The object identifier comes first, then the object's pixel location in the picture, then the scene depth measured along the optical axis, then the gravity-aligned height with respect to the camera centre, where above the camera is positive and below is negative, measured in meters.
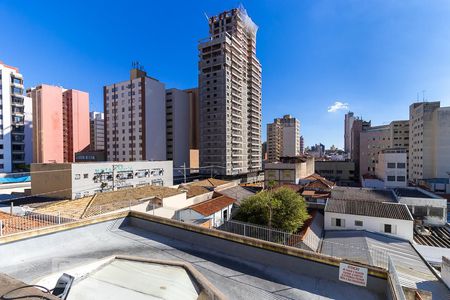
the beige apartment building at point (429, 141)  56.00 +1.59
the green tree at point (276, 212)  22.77 -6.53
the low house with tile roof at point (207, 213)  22.81 -6.89
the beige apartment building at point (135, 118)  65.12 +8.78
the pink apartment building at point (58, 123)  64.69 +7.93
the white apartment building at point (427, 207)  30.99 -8.40
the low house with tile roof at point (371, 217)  23.41 -7.47
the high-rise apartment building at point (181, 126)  72.31 +7.08
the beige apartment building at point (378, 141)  78.00 +2.30
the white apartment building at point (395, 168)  49.94 -4.62
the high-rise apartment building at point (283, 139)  127.22 +4.98
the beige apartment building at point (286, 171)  56.34 -6.01
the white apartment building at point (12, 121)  53.94 +6.75
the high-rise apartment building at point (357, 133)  95.94 +6.69
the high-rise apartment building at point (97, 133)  107.88 +7.47
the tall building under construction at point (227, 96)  66.75 +16.21
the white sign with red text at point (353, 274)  5.64 -3.16
